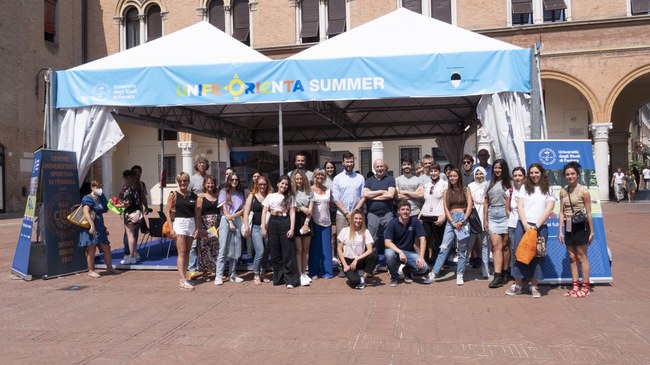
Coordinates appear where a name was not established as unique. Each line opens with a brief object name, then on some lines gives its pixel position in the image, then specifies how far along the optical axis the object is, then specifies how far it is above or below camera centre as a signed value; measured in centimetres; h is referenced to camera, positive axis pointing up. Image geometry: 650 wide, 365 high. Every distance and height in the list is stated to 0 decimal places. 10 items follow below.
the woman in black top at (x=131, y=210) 884 -18
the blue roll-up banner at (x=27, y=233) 790 -45
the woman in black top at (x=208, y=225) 778 -41
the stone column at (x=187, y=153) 2538 +218
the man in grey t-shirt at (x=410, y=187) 789 +6
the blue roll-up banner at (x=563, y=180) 704 +8
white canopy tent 743 +184
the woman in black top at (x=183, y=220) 733 -30
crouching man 716 -71
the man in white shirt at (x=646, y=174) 3347 +63
